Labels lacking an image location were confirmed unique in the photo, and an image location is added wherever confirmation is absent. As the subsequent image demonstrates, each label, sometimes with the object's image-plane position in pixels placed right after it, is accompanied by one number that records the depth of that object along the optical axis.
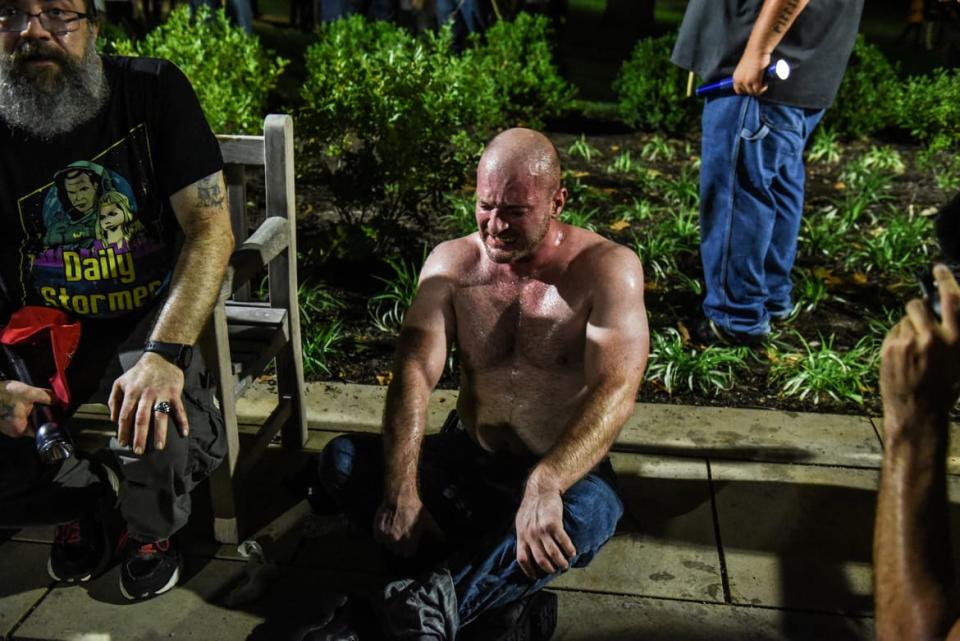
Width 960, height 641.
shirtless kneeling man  2.74
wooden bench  3.27
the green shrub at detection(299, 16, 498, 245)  5.04
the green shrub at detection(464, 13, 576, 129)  7.81
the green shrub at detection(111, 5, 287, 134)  5.37
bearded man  3.02
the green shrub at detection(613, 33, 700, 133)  7.75
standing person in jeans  4.29
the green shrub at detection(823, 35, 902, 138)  7.61
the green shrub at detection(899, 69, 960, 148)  7.02
